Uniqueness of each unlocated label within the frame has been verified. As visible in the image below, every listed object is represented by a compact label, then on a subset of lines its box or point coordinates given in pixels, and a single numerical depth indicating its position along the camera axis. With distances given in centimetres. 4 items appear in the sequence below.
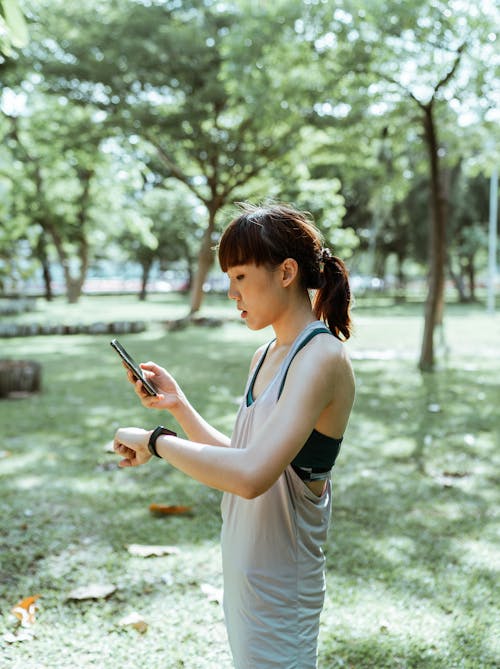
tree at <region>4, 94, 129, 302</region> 1859
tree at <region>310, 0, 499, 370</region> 865
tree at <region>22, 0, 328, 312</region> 1617
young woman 167
